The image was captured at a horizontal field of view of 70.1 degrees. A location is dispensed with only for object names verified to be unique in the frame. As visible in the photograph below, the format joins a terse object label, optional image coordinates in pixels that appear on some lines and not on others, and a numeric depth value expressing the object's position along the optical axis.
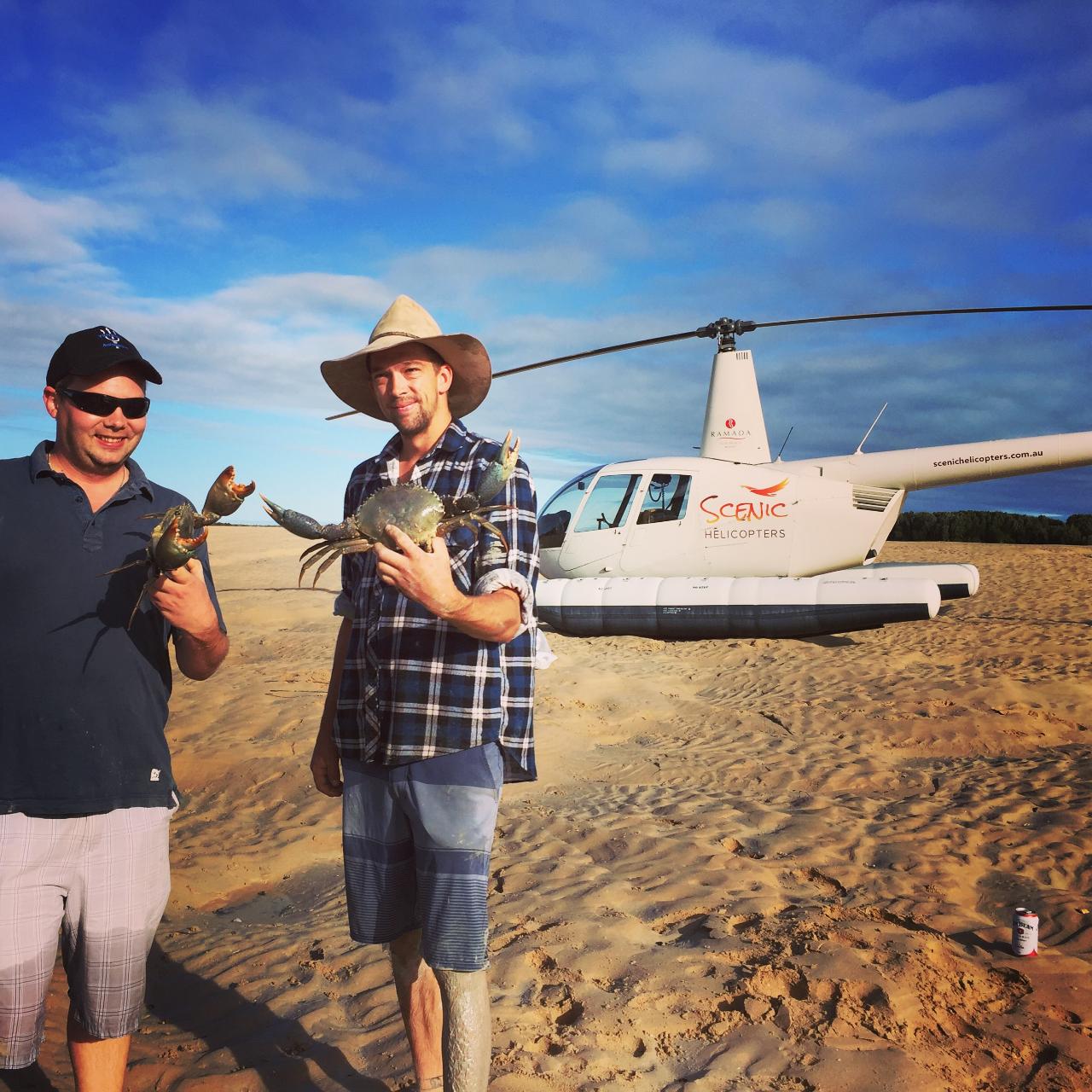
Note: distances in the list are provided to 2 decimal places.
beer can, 3.48
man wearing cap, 1.97
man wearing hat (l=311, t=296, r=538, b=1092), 1.97
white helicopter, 10.78
